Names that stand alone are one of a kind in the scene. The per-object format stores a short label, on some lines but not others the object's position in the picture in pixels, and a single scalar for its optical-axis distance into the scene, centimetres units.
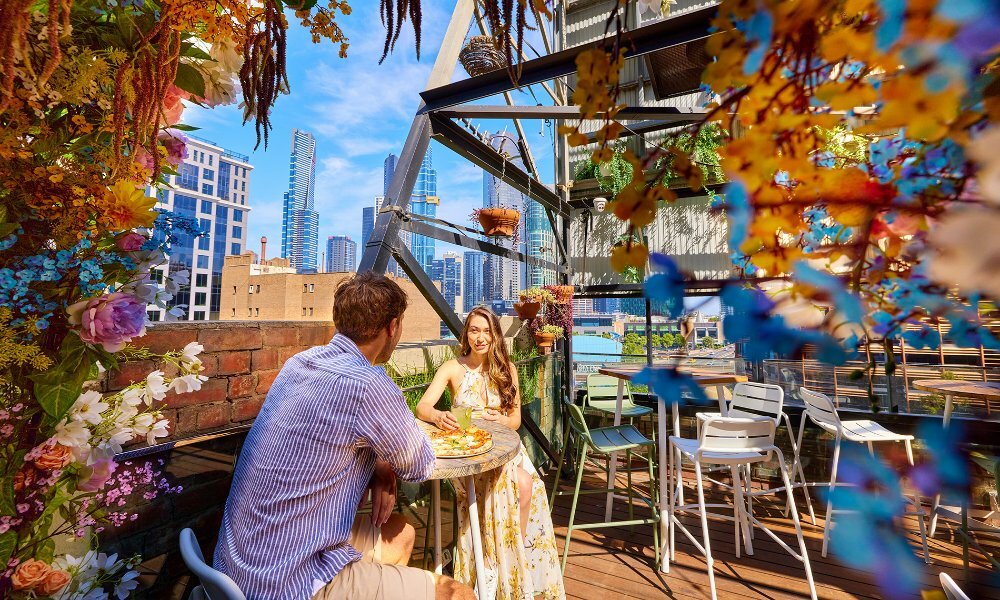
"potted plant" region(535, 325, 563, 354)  420
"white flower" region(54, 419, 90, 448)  85
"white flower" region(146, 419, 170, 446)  102
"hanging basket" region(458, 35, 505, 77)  291
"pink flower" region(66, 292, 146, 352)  81
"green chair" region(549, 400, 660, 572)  264
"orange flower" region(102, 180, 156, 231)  83
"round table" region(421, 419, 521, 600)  157
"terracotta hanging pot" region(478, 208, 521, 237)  344
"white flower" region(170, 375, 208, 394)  109
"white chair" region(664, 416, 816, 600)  242
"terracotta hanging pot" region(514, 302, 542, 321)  419
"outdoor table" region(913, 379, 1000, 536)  251
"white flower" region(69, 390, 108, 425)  88
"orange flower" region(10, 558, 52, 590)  80
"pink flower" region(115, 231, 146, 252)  90
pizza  173
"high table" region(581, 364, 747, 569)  268
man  117
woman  200
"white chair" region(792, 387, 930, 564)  286
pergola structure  185
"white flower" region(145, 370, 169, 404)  101
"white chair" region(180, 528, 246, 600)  99
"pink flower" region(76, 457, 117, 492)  91
